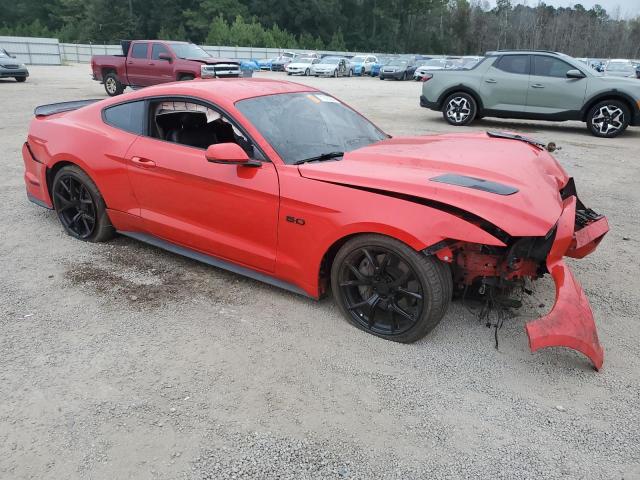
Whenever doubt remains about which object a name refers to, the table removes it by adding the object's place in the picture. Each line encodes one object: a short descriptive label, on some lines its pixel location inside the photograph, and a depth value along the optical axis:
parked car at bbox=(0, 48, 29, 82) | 20.50
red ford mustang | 2.92
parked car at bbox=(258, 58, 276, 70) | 40.84
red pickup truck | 15.33
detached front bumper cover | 2.76
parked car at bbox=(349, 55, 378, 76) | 33.97
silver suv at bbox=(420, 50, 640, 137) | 10.46
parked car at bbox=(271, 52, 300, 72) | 39.75
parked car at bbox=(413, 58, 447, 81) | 29.39
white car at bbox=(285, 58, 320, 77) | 32.53
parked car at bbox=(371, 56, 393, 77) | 33.66
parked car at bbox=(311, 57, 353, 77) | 31.34
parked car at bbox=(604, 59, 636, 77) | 22.14
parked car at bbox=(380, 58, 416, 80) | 30.20
